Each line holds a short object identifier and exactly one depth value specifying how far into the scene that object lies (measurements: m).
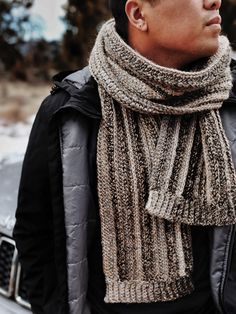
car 2.47
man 1.64
